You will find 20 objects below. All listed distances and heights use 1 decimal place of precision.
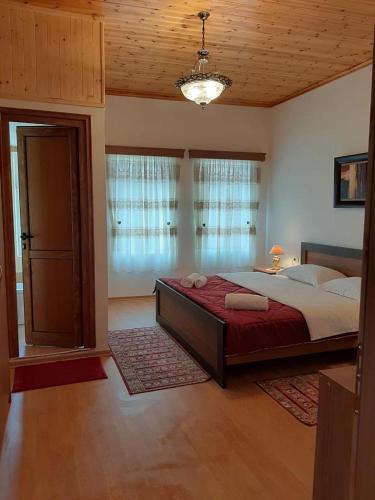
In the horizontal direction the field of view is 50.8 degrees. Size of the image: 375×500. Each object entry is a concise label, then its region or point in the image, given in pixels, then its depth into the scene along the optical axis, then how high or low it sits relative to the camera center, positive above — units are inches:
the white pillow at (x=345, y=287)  147.4 -29.6
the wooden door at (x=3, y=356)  93.3 -36.9
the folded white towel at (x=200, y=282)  164.6 -29.7
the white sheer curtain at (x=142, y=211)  222.7 -0.4
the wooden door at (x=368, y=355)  47.8 -17.6
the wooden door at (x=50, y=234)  142.9 -8.8
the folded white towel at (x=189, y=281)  164.2 -29.4
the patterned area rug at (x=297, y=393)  104.1 -52.5
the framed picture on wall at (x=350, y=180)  177.3 +14.5
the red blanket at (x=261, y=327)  117.2 -35.5
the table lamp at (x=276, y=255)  225.3 -26.1
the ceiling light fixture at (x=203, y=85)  137.0 +44.6
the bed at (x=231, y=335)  117.6 -39.2
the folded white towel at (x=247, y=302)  130.1 -30.3
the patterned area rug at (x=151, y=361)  121.7 -52.0
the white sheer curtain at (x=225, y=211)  239.0 -0.1
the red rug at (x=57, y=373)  120.1 -52.5
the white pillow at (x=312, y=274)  173.0 -28.4
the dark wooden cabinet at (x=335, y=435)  58.3 -34.4
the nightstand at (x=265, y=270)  217.5 -33.3
